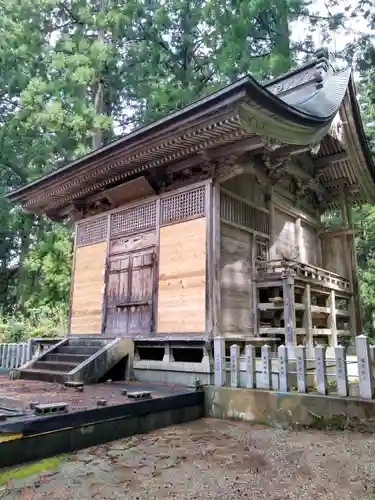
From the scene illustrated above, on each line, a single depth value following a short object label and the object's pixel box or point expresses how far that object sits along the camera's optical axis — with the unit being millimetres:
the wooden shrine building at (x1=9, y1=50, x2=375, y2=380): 7449
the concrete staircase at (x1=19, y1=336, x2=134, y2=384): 7609
